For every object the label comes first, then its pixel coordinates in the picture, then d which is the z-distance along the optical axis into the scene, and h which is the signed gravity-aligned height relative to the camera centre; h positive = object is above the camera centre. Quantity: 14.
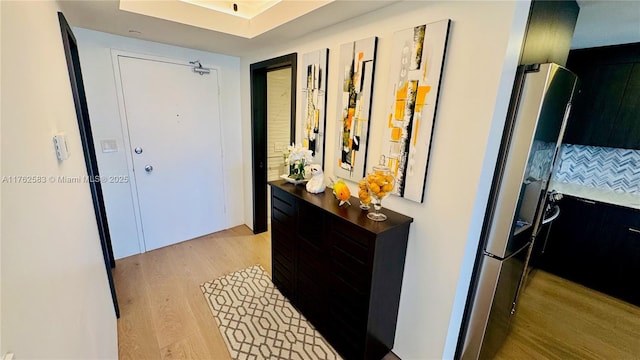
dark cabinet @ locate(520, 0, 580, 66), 1.25 +0.55
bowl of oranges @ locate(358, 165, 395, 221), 1.47 -0.34
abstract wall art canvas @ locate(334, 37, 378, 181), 1.66 +0.13
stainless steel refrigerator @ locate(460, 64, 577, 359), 1.26 -0.34
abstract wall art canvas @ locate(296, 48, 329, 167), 2.02 +0.17
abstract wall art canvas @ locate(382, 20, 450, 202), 1.33 +0.14
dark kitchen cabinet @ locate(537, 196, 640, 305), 2.29 -1.04
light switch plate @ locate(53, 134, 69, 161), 1.09 -0.15
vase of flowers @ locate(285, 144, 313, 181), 2.09 -0.32
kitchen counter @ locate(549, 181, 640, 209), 2.37 -0.58
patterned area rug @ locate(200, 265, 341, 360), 1.79 -1.54
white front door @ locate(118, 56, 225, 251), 2.61 -0.33
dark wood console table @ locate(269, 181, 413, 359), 1.47 -0.90
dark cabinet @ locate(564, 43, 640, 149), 2.33 +0.35
